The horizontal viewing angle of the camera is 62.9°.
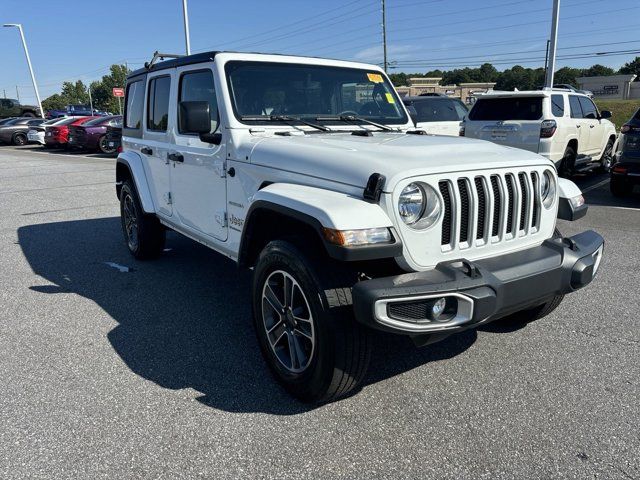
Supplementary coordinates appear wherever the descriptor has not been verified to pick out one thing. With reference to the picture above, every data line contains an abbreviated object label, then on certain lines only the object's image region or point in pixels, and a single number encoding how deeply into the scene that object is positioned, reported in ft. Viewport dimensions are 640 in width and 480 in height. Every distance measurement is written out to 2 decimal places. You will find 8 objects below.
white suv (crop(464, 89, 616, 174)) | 31.37
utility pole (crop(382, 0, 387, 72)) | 159.63
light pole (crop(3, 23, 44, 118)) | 138.21
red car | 76.02
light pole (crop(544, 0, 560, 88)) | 57.98
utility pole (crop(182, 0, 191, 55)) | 74.38
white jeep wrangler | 8.19
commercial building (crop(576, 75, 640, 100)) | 229.04
